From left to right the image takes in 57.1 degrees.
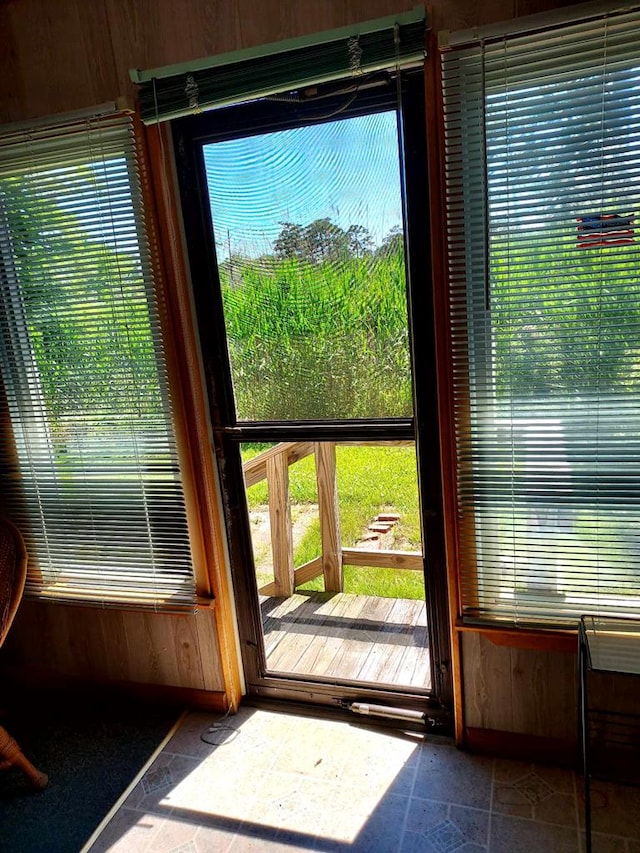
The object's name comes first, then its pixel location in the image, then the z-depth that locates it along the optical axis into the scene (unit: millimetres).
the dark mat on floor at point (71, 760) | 1838
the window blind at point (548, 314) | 1542
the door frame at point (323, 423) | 1791
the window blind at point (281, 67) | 1622
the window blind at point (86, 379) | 1985
